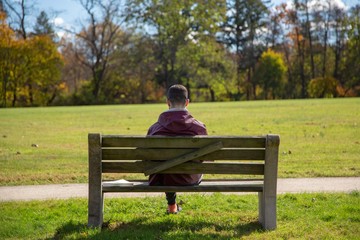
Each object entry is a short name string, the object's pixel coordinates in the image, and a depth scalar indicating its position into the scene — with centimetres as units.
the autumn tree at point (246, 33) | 6925
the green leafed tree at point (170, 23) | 6084
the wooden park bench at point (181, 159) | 509
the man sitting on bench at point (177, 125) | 540
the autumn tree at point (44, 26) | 6193
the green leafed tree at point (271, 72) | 6444
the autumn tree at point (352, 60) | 6269
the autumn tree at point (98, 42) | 6016
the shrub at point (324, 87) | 6022
